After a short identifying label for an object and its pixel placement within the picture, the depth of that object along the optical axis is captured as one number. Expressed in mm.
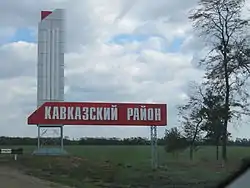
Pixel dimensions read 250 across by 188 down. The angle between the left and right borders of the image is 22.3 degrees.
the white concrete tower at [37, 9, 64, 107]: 40062
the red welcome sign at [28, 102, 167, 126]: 38781
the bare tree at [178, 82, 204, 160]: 45788
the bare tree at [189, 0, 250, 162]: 39812
